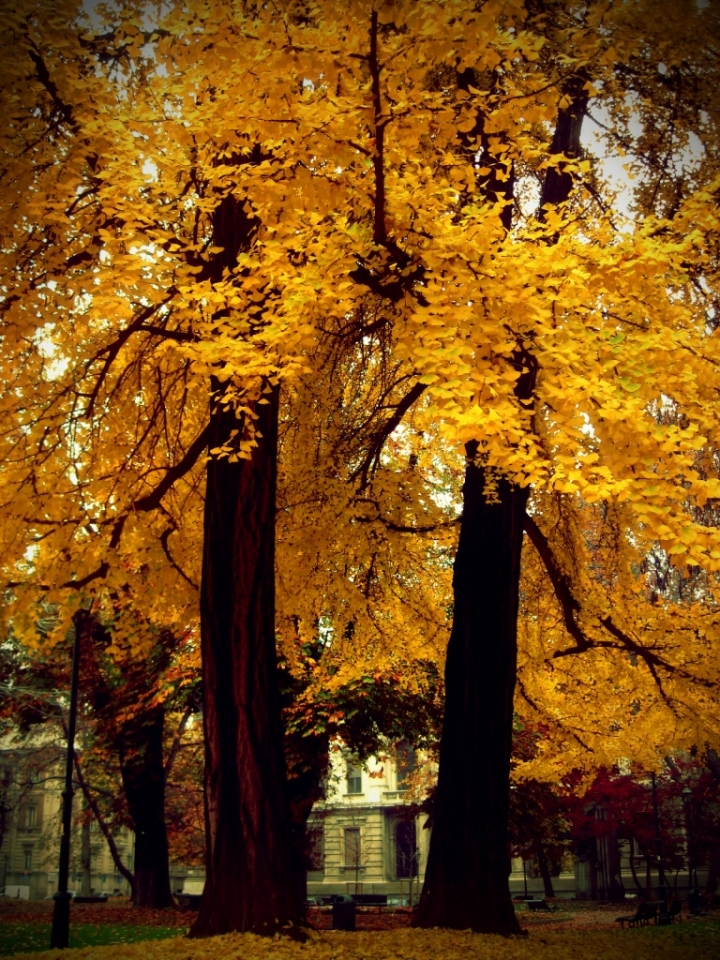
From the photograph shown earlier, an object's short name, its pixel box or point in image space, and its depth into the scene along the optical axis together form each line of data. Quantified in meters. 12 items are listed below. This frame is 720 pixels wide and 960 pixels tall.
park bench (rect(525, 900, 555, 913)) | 25.92
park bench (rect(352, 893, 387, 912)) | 28.72
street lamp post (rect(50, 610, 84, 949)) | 13.91
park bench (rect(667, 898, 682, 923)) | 17.78
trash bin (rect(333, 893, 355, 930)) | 15.09
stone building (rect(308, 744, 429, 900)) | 43.40
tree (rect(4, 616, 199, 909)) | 19.41
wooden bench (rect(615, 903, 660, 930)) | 17.23
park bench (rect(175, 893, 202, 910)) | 21.02
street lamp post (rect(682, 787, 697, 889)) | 25.39
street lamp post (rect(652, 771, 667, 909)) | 20.58
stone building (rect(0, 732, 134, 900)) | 53.00
